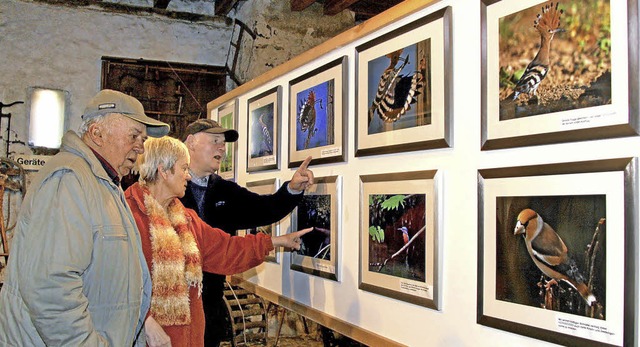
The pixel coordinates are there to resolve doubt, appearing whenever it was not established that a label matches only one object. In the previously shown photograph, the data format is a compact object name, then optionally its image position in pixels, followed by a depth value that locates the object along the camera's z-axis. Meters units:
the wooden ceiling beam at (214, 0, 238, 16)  7.09
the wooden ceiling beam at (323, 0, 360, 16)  5.63
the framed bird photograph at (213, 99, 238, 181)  4.06
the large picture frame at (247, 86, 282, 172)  3.36
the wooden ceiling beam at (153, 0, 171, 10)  7.22
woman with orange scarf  2.37
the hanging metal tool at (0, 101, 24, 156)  6.94
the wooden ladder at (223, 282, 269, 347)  4.41
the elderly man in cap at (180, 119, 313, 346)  3.05
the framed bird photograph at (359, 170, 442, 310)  2.04
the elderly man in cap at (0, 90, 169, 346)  1.66
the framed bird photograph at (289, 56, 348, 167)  2.65
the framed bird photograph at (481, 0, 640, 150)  1.45
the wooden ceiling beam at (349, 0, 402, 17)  5.48
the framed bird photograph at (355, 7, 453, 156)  2.01
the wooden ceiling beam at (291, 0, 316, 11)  5.67
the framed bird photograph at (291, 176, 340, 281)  2.70
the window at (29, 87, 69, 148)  7.02
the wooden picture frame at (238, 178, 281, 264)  3.36
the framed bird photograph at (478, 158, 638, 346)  1.44
